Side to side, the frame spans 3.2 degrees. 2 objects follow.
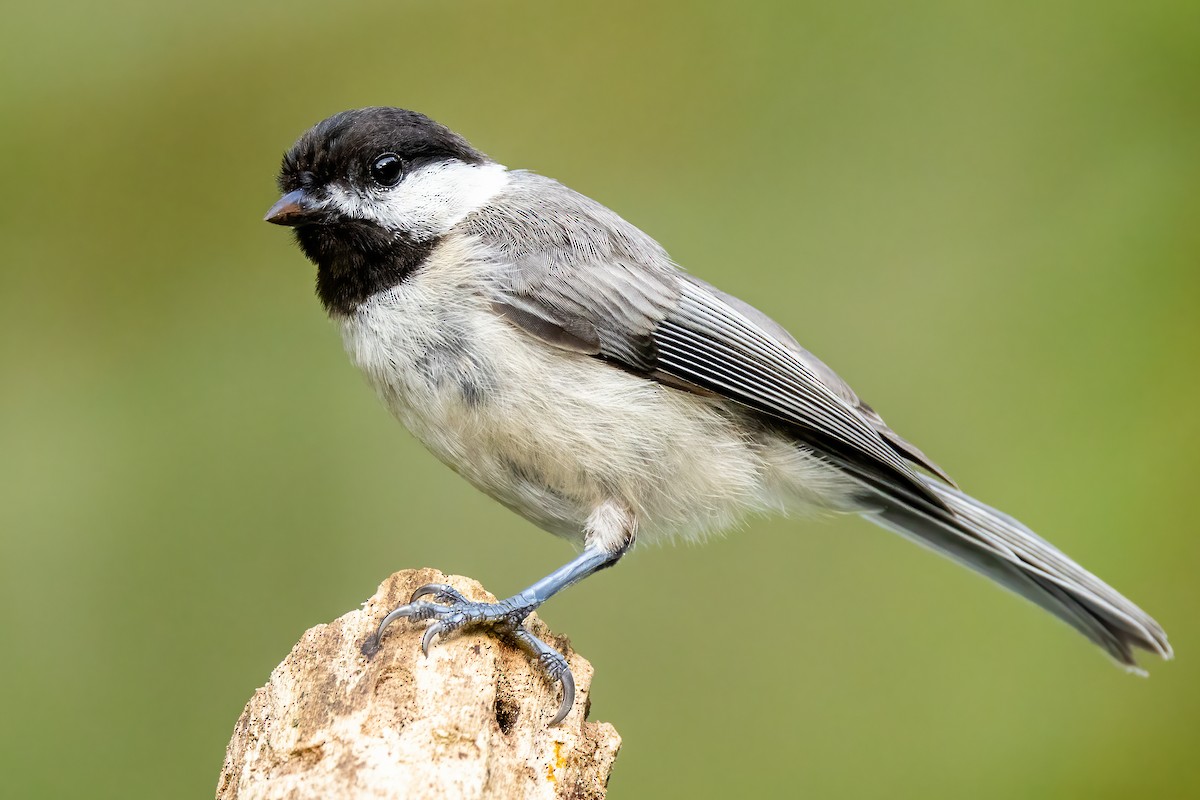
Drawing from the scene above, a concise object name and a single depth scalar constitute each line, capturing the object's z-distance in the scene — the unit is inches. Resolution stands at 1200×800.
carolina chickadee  110.5
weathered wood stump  109.1
